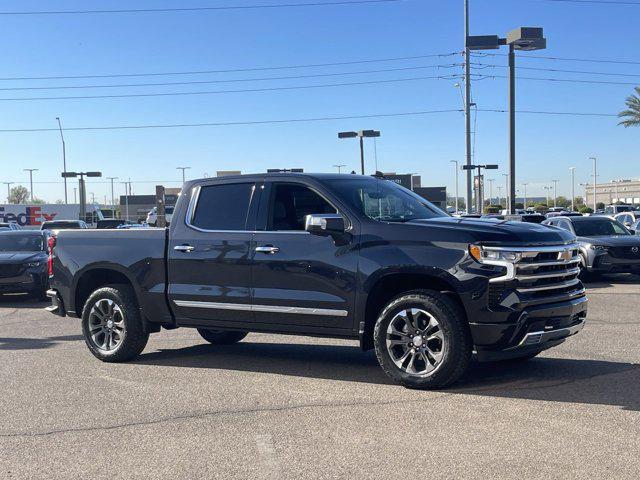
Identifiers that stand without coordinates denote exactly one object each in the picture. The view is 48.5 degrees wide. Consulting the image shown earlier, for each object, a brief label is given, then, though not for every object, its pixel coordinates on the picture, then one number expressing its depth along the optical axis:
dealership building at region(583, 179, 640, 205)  135.12
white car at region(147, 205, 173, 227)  47.97
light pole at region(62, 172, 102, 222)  47.13
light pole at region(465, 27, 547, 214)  21.28
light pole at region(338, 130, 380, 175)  36.22
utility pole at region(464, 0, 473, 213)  32.21
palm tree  46.94
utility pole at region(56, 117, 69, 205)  64.09
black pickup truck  6.17
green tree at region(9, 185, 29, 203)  141.38
